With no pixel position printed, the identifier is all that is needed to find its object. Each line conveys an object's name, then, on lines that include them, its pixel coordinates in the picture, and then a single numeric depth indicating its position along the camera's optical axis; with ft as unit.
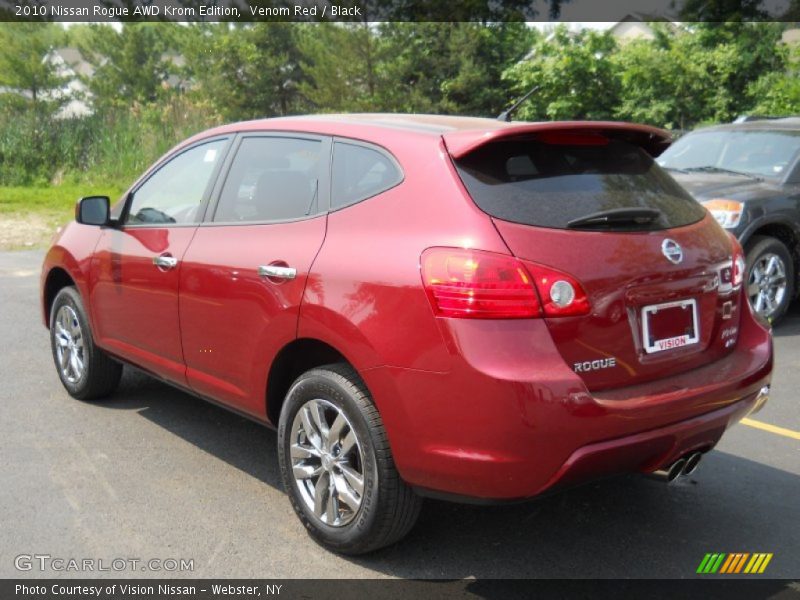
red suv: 9.68
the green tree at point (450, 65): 110.42
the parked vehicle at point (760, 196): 24.70
